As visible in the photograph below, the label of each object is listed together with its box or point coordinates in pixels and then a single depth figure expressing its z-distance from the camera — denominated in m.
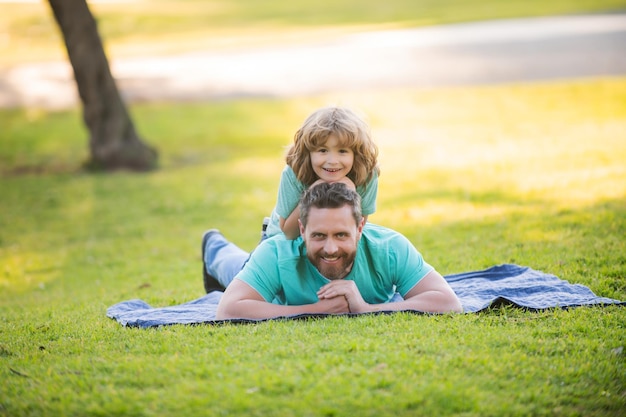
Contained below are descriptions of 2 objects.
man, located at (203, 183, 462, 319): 10.80
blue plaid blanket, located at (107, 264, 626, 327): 11.48
